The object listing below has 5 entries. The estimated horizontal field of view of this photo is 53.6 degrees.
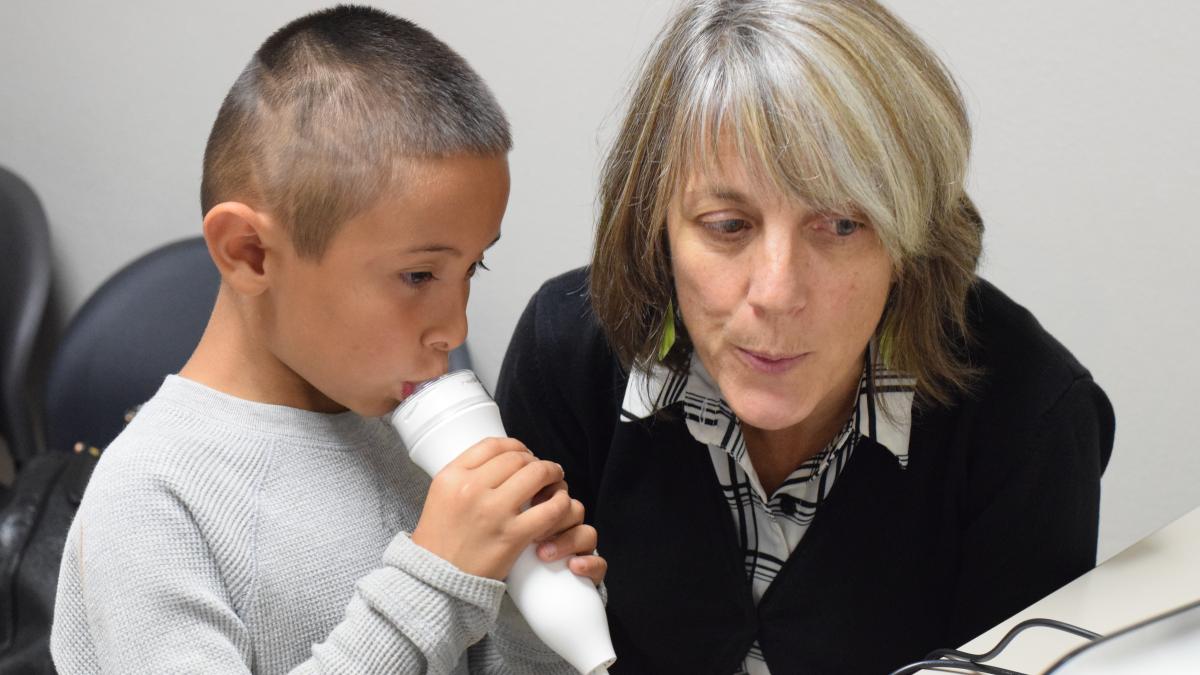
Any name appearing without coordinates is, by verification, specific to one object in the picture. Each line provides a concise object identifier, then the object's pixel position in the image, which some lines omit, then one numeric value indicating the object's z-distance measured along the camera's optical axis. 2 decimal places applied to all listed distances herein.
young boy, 0.76
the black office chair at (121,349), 1.70
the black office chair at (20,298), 1.83
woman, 0.90
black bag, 1.49
